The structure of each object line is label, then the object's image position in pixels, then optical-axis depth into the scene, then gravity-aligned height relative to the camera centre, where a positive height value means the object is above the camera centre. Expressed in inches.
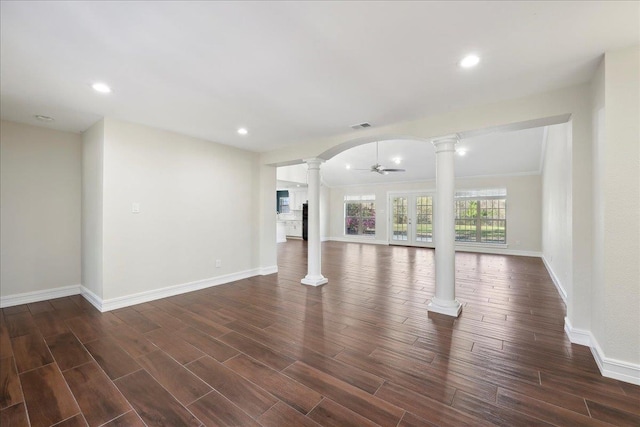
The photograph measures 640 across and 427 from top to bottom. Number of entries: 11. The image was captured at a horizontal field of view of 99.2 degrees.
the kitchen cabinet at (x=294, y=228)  485.5 -28.4
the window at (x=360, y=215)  427.2 -4.6
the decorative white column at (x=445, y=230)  132.0 -8.6
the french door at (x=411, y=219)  378.6 -9.7
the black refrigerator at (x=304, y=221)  466.6 -15.2
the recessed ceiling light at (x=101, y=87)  100.2 +47.1
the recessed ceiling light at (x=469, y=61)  83.2 +47.5
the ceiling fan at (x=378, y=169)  271.1 +43.4
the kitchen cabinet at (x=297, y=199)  474.0 +23.5
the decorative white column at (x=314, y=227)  183.2 -10.1
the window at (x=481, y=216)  324.8 -4.5
